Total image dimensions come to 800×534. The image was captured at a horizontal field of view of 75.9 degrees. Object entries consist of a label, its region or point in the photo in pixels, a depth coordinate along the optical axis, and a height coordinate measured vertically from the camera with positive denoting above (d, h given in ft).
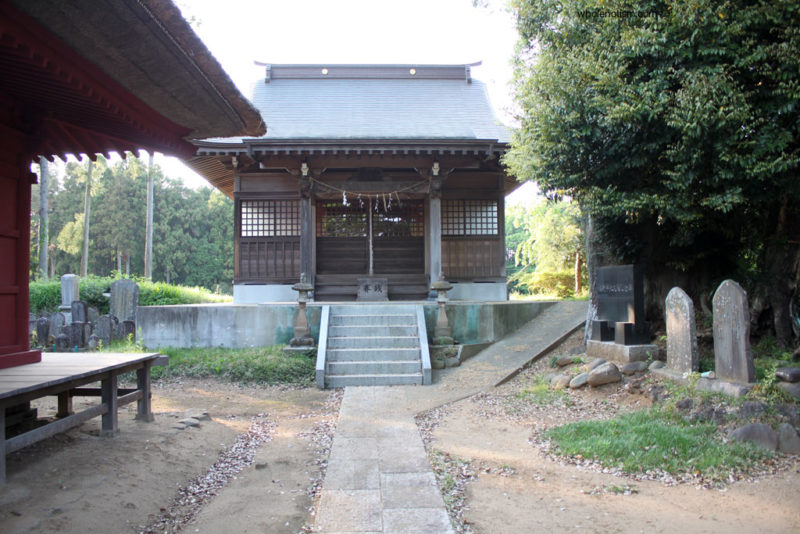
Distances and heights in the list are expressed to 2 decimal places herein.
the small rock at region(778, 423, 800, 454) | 15.98 -5.00
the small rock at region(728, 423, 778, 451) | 16.10 -4.90
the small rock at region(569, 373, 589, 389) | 24.12 -4.63
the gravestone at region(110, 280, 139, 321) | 38.58 -1.13
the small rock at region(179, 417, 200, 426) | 20.18 -5.37
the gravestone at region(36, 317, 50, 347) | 39.24 -3.23
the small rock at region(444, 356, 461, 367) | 33.12 -5.05
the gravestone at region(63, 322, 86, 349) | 36.24 -3.24
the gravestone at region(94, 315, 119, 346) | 37.09 -3.10
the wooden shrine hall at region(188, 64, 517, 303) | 40.91 +8.05
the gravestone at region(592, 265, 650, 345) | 26.13 -1.32
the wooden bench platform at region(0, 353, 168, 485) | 13.12 -2.89
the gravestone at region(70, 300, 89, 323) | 38.96 -1.84
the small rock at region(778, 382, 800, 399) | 17.67 -3.75
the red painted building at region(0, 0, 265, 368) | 10.53 +5.24
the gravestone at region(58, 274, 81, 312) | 41.71 -0.21
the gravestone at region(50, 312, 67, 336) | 39.45 -2.65
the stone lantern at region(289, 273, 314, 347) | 34.24 -2.68
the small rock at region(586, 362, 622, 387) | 23.36 -4.24
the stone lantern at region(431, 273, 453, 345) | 35.47 -2.37
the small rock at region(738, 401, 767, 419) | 17.31 -4.34
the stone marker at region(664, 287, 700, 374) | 21.70 -2.26
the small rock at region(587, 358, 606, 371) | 25.43 -4.03
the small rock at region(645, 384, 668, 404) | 20.45 -4.50
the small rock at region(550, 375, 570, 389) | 25.11 -4.89
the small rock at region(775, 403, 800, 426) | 16.74 -4.34
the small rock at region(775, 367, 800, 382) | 18.34 -3.36
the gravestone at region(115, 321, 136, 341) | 37.60 -3.12
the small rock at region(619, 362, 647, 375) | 23.84 -3.99
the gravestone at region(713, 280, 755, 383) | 19.34 -2.07
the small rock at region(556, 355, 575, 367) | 28.53 -4.35
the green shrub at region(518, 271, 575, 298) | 70.03 +0.00
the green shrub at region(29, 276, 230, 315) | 48.73 -0.71
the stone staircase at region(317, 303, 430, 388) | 29.91 -3.95
